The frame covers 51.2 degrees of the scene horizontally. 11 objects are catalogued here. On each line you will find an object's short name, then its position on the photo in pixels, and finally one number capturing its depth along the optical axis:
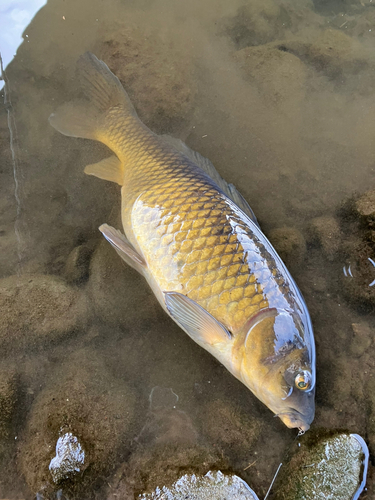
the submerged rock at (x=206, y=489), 0.45
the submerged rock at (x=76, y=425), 0.46
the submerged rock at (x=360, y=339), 0.54
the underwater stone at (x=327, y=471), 0.45
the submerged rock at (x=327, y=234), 0.61
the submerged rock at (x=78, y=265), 0.61
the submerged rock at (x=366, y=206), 0.60
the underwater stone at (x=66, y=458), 0.46
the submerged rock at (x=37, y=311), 0.55
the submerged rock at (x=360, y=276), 0.57
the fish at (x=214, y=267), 0.45
